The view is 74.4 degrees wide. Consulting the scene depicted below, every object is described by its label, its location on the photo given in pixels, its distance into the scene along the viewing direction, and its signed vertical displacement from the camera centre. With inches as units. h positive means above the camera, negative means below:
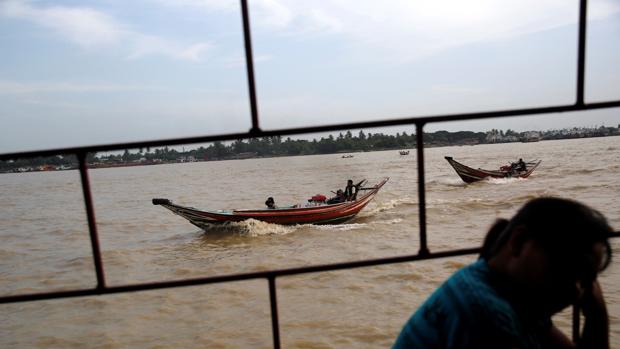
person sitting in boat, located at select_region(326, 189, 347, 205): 527.5 -86.8
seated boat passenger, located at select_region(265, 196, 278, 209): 497.7 -82.0
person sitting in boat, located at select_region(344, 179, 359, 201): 527.6 -82.5
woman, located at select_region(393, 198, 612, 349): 30.9 -13.0
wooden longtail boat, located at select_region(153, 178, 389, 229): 482.0 -93.5
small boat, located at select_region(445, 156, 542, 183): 792.9 -101.4
